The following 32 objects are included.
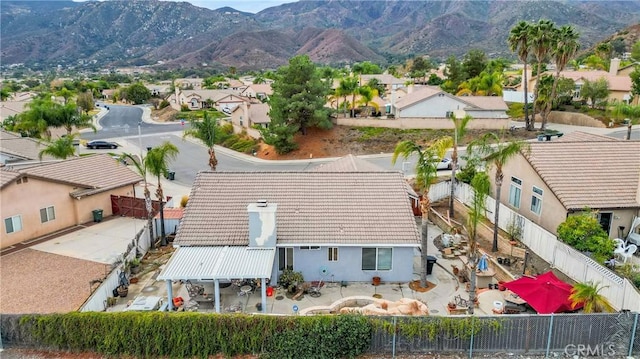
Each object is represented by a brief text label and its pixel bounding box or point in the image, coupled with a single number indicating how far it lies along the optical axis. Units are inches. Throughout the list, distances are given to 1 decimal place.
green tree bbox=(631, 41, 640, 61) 3566.9
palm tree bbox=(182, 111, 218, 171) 1313.2
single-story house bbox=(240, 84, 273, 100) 4207.7
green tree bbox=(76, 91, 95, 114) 4140.3
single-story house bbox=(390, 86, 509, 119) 2324.1
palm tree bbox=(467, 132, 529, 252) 899.5
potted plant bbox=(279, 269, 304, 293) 797.6
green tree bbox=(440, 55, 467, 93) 3334.2
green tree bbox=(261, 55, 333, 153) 2098.9
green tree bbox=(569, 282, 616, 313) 610.2
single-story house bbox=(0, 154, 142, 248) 1033.5
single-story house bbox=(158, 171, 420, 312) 767.7
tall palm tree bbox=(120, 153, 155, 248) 1019.3
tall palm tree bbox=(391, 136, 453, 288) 792.9
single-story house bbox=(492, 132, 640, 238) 891.4
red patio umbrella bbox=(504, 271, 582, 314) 626.8
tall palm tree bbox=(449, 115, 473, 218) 1069.8
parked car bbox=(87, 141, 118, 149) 2501.2
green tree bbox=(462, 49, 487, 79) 3319.4
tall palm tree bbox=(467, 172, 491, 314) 688.4
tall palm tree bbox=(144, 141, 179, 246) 1013.2
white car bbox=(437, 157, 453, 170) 1670.6
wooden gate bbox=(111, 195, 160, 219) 1238.3
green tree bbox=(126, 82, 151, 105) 5177.2
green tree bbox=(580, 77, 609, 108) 2421.3
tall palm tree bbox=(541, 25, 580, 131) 1847.9
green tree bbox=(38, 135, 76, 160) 1577.3
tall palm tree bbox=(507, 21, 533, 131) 1851.6
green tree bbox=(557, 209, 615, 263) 778.8
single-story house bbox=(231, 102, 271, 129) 2605.8
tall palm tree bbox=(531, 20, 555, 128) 1836.9
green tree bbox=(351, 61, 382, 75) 4874.5
